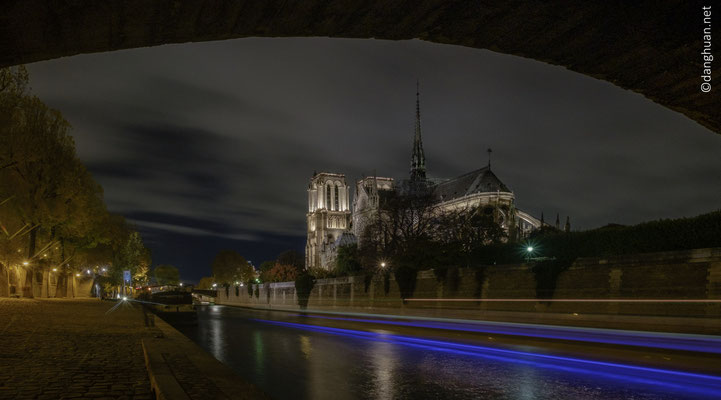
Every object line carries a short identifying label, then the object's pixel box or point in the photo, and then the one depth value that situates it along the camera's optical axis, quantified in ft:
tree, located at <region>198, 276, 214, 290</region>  632.14
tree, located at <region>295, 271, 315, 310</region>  219.41
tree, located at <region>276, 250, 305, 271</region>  547.08
